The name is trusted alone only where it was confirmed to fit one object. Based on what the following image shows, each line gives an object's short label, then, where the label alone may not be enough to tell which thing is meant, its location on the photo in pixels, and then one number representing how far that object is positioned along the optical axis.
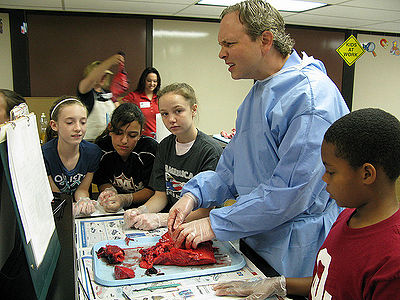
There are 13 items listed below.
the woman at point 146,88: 3.96
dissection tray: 0.89
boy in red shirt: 0.70
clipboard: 0.70
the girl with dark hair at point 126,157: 1.83
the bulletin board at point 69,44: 4.36
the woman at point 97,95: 2.52
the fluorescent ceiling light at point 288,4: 3.67
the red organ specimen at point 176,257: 0.98
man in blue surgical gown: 0.99
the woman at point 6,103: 1.81
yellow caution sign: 2.85
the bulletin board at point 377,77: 5.78
